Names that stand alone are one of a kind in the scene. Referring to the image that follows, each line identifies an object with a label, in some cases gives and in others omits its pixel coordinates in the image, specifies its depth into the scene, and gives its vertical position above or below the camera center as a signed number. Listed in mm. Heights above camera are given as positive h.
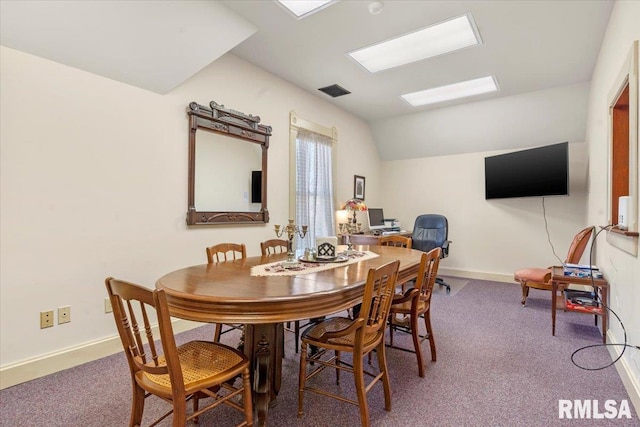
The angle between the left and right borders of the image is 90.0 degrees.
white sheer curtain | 4273 +377
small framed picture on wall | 5457 +440
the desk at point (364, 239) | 4472 -383
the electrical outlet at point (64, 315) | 2270 -730
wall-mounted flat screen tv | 4125 +555
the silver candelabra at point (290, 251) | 2096 -273
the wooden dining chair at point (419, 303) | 2096 -640
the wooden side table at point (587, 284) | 2707 -653
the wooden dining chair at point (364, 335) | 1553 -682
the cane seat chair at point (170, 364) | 1172 -675
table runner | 1888 -356
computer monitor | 5287 -113
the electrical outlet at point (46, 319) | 2189 -734
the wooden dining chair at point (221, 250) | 2248 -292
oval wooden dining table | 1336 -379
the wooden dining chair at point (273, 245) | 2711 -291
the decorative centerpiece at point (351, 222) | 4809 -157
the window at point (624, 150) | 1895 +444
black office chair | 4668 -331
